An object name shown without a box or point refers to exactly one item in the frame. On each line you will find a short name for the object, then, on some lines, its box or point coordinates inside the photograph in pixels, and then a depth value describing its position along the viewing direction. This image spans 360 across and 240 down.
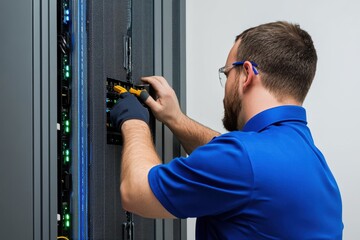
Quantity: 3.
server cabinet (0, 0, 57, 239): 1.16
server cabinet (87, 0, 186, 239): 1.40
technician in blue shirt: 1.19
